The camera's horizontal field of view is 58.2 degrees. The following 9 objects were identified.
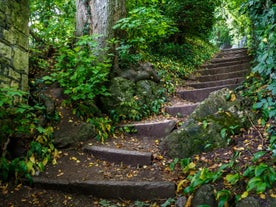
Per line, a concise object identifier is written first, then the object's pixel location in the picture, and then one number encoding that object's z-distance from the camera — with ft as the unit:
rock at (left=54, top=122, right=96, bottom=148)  12.40
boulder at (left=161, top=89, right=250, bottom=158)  11.25
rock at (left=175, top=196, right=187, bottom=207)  8.71
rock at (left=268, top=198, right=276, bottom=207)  7.19
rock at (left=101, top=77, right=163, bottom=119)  15.72
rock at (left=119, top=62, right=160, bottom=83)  17.07
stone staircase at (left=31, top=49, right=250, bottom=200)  9.75
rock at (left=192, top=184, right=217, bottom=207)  8.17
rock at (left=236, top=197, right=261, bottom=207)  7.35
